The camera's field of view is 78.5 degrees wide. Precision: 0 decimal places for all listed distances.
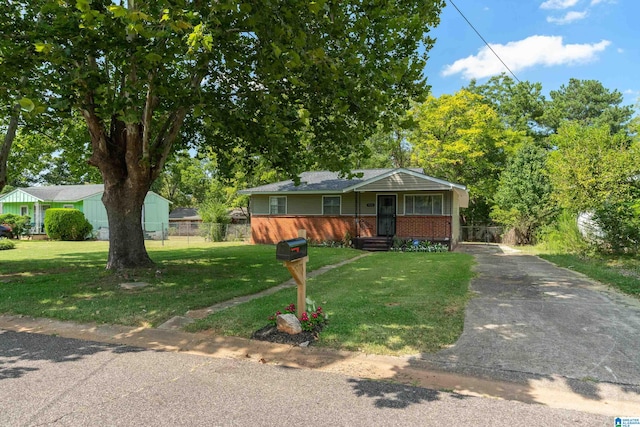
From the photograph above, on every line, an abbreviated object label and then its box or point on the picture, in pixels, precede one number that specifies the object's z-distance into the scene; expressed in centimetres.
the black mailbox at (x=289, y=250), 473
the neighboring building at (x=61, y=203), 2947
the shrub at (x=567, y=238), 1419
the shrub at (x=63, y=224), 2536
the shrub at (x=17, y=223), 2664
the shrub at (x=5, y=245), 1797
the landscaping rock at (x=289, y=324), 484
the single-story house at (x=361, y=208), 1750
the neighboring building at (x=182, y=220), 3550
